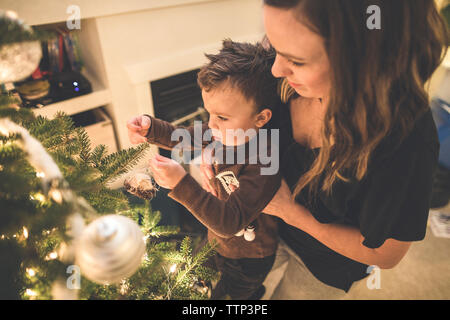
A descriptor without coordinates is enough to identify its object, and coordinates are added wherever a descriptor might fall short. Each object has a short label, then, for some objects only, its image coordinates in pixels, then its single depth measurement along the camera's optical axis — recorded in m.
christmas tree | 0.33
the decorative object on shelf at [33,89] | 1.48
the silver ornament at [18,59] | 0.34
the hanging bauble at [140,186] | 0.74
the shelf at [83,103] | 1.50
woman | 0.52
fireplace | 1.91
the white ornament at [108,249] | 0.29
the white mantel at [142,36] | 1.47
